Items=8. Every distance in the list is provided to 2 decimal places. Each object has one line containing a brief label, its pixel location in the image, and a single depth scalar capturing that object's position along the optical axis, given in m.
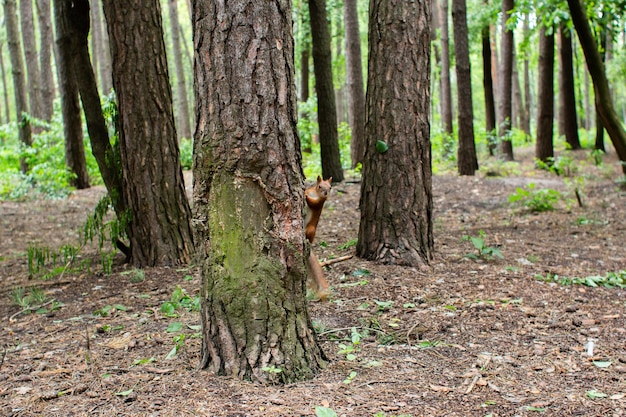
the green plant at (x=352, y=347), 3.67
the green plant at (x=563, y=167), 12.72
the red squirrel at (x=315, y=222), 4.65
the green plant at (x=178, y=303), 4.62
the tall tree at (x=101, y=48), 19.36
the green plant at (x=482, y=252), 5.95
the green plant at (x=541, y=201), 8.96
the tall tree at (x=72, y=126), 11.42
